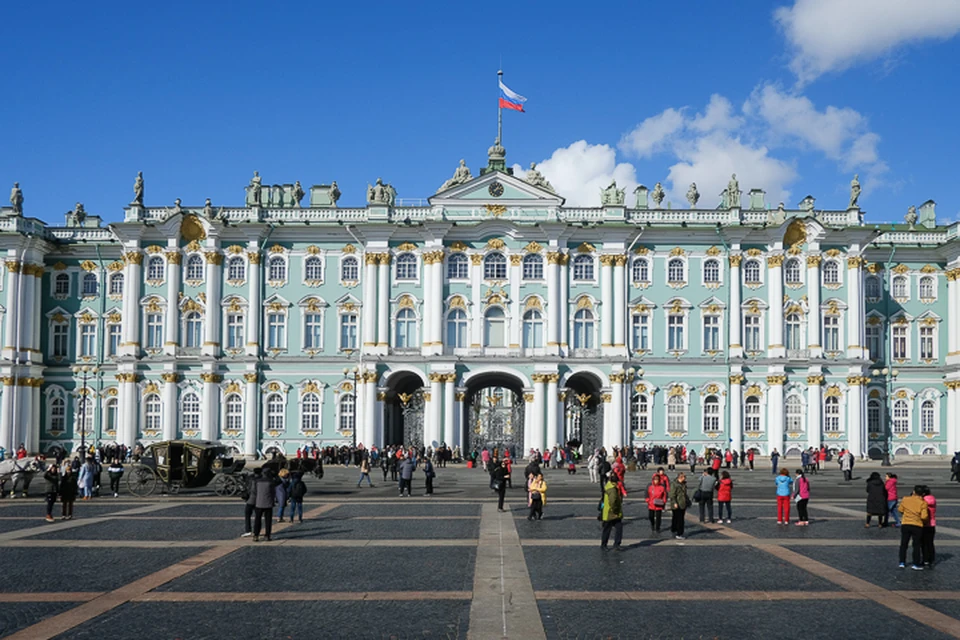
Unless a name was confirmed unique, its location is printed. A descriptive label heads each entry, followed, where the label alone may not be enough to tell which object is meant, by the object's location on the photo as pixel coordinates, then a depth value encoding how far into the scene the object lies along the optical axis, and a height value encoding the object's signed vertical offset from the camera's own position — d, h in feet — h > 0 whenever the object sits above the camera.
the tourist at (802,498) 89.10 -10.59
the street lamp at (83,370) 218.28 +1.55
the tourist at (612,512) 70.69 -9.48
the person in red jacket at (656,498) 82.02 -9.74
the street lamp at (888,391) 215.47 -2.30
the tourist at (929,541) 63.52 -10.26
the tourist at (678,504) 79.10 -9.88
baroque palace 213.66 +11.64
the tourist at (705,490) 89.97 -9.95
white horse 122.52 -11.87
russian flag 216.95 +60.94
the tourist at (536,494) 92.53 -10.67
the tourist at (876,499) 85.81 -10.20
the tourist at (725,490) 89.97 -10.03
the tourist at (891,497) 87.15 -10.17
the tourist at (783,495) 89.61 -10.35
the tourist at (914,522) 62.34 -8.85
